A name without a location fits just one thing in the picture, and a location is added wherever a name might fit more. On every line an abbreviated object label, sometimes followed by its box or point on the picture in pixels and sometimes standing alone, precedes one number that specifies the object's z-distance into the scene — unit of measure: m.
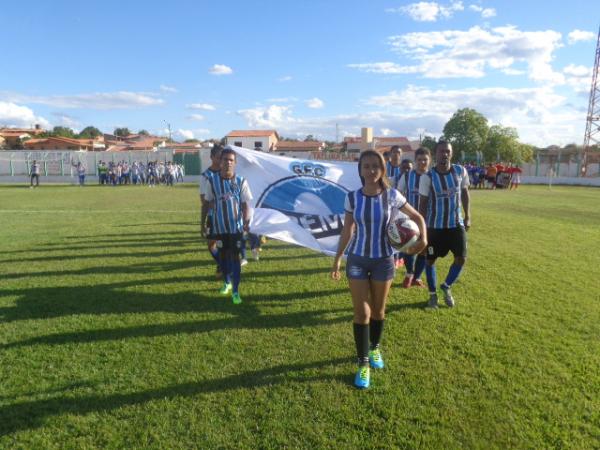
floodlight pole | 40.72
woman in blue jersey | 3.68
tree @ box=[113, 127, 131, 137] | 124.23
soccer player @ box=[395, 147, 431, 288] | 6.14
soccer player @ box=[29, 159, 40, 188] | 30.37
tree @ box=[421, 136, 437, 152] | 53.99
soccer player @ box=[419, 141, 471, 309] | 5.41
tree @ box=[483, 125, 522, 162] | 51.59
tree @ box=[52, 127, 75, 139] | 97.24
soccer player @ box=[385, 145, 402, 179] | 7.73
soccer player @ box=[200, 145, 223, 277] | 5.99
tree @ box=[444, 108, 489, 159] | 53.38
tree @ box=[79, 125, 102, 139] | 110.35
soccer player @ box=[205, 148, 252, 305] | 5.84
